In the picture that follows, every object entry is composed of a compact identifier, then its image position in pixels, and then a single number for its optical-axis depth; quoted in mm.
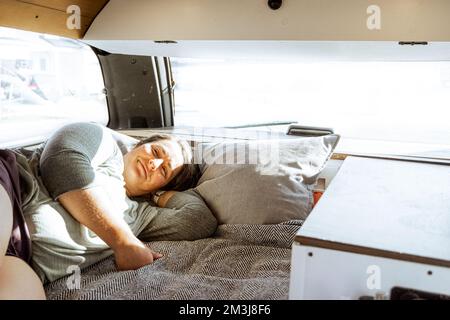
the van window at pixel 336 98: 2166
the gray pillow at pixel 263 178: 1629
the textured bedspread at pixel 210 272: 1153
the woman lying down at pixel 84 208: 1181
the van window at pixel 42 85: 2029
